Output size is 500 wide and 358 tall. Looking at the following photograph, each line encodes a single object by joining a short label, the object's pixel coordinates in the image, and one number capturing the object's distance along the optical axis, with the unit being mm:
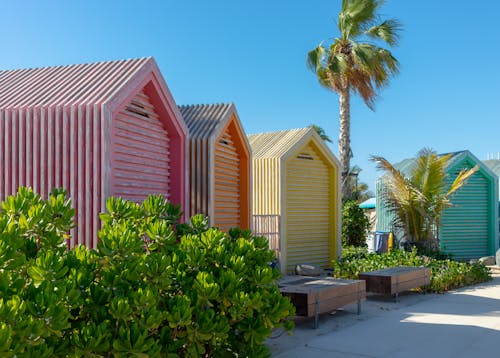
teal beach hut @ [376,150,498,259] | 18234
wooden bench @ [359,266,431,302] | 10594
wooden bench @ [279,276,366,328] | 8086
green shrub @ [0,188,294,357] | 3391
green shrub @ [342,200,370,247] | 18312
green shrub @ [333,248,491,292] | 12758
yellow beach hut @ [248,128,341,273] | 14117
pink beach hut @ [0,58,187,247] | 7262
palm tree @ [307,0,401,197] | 19891
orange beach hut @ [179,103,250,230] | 10258
